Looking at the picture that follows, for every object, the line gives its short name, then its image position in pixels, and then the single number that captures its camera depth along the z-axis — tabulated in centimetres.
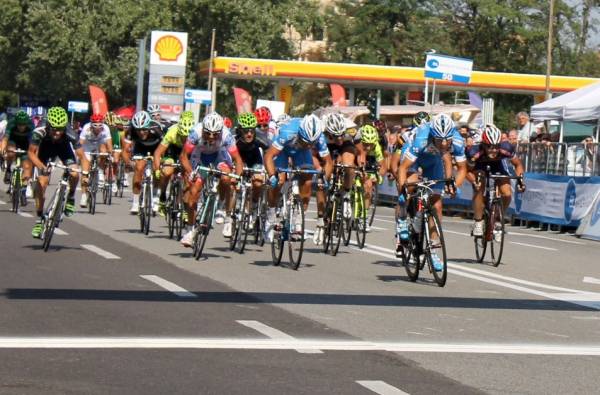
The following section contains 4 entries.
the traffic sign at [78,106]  8375
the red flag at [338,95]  5525
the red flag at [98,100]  5859
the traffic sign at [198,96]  5762
